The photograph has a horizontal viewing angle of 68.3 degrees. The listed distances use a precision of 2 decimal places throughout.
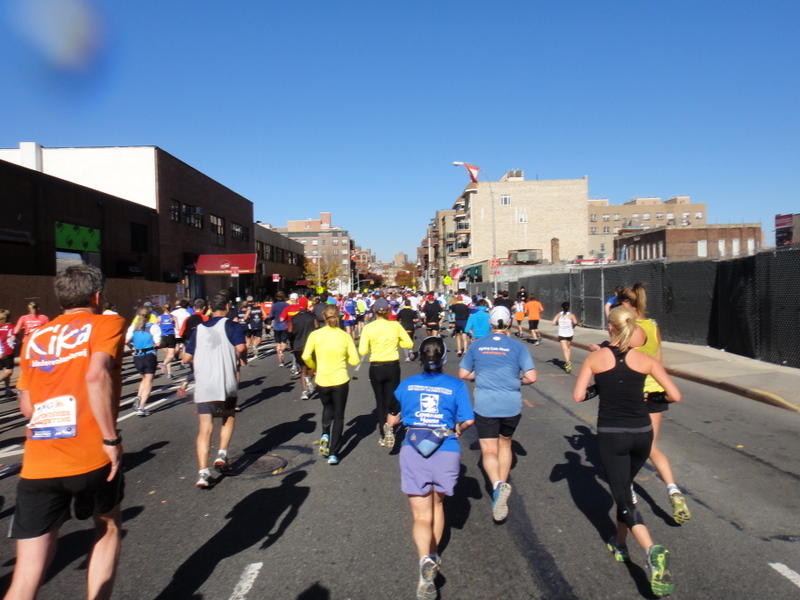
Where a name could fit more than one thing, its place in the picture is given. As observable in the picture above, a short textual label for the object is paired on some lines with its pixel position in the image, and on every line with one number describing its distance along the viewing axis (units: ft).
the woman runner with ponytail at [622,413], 13.03
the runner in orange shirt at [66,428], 9.61
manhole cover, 21.01
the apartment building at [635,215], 399.24
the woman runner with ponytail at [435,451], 12.41
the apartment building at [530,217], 240.53
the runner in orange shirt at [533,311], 58.70
